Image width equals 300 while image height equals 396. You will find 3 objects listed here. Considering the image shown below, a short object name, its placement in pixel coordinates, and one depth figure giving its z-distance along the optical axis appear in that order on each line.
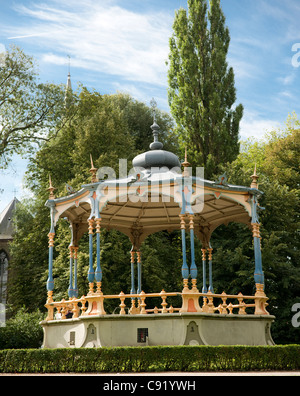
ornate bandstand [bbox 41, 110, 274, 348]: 15.20
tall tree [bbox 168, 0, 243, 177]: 36.12
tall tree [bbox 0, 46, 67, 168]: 35.31
